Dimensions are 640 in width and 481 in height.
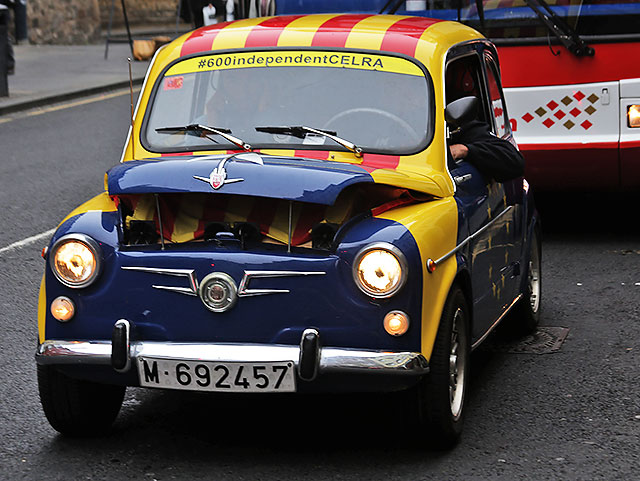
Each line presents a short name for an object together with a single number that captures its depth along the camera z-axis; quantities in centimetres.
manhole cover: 1245
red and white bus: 1722
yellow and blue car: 850
